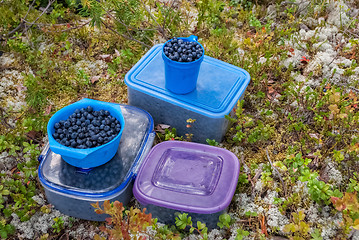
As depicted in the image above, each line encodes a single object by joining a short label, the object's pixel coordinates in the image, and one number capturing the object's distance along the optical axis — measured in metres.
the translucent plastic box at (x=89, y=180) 0.71
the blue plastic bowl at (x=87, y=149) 0.67
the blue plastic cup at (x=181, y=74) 0.78
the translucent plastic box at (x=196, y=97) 0.83
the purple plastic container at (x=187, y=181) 0.68
